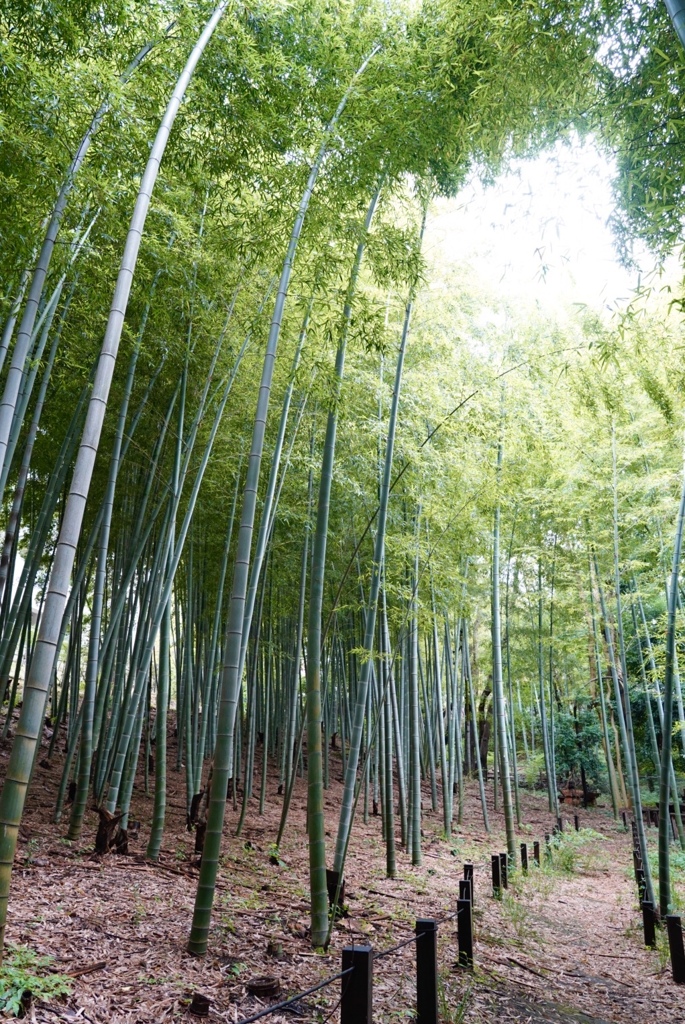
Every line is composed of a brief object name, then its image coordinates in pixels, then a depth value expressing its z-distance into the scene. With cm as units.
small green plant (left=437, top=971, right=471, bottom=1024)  274
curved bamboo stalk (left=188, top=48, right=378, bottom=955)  288
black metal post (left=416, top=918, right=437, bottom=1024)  244
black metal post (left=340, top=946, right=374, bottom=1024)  192
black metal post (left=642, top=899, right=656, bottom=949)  432
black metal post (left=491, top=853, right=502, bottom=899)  521
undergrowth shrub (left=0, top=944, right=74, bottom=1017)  208
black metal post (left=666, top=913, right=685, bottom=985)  367
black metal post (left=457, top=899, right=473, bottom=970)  345
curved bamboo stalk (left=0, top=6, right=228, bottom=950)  190
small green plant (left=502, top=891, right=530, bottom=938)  443
